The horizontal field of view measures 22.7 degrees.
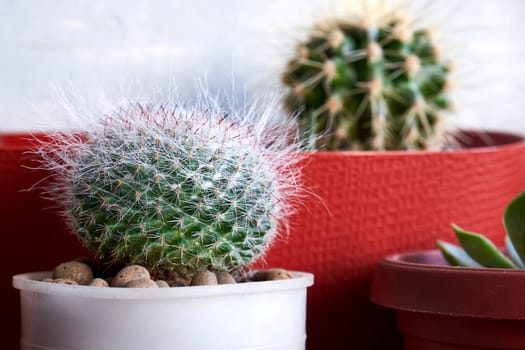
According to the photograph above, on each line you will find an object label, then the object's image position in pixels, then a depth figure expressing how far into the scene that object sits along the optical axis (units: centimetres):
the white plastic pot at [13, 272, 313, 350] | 31
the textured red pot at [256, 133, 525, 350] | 39
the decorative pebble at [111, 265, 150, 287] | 31
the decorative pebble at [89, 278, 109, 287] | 31
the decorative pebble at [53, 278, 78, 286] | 32
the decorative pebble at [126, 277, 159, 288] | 31
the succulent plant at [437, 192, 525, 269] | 36
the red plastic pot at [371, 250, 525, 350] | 34
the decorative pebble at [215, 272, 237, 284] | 33
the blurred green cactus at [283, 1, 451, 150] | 45
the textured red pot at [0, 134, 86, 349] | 38
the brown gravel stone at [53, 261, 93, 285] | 32
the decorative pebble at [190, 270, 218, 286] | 32
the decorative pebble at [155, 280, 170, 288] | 32
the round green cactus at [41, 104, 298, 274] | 32
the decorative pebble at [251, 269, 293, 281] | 33
